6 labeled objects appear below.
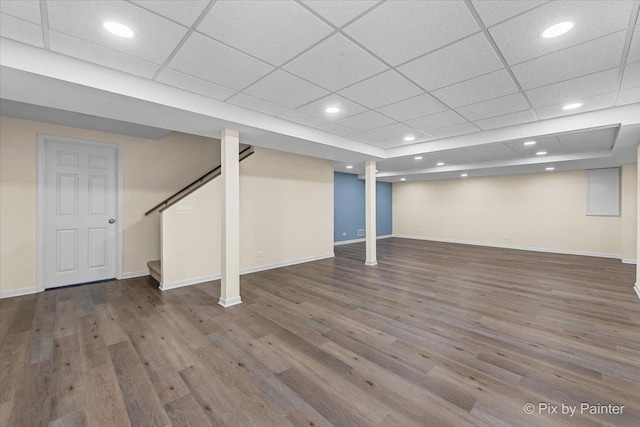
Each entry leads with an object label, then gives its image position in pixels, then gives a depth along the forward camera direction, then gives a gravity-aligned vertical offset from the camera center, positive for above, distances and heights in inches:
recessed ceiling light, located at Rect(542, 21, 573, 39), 73.7 +52.2
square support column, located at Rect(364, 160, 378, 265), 246.8 +2.0
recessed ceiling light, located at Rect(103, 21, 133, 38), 74.6 +53.5
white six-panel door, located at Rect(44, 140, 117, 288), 166.7 +1.8
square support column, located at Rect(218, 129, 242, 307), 145.6 -1.7
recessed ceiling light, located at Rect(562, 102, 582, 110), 131.6 +53.8
